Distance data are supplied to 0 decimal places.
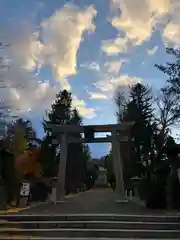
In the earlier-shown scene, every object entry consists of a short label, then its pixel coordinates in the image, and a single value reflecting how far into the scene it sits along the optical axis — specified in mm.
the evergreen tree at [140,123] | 19446
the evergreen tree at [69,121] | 23893
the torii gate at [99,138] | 11978
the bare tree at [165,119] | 16734
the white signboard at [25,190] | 8697
